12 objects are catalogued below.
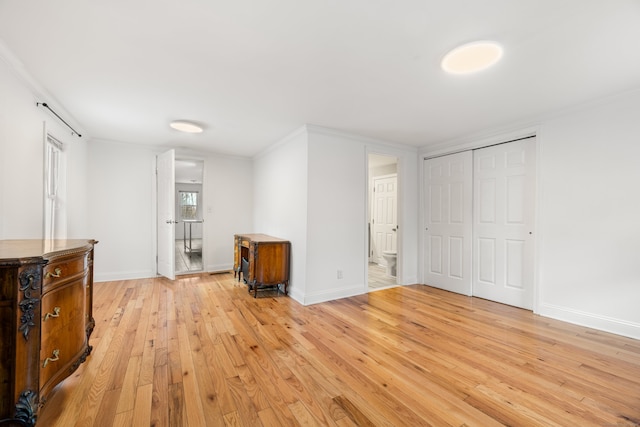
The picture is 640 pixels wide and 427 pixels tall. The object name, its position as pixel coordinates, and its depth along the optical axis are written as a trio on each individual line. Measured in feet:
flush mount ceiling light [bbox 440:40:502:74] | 5.84
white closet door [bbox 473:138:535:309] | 10.62
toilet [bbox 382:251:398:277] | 15.74
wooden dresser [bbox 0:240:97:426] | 3.85
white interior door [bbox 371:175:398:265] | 18.37
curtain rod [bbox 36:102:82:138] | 8.16
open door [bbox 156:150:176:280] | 13.78
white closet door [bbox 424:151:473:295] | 12.66
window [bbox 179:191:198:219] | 34.63
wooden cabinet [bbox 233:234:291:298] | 11.74
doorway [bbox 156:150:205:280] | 13.84
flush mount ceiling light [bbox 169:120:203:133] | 10.94
